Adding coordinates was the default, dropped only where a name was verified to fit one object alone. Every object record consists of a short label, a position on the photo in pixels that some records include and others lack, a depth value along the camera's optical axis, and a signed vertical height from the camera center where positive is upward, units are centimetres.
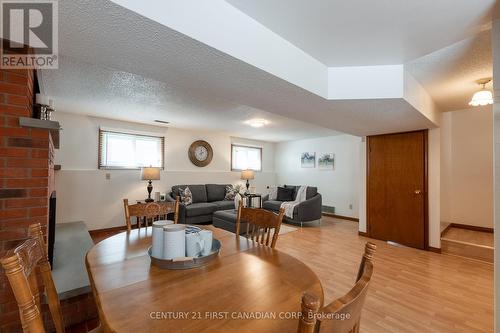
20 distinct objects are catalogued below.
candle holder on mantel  176 +50
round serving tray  108 -46
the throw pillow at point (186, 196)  479 -61
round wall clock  564 +40
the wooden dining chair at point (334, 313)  43 -29
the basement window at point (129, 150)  442 +39
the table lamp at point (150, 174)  437 -11
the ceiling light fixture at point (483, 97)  248 +80
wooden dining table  70 -48
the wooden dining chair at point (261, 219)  158 -39
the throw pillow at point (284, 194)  572 -66
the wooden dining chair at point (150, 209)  189 -37
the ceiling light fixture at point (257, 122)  438 +94
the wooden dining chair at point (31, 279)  61 -37
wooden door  362 -34
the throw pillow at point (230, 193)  568 -62
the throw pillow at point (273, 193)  595 -67
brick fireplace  142 -3
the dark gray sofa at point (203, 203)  460 -79
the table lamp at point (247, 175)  600 -18
